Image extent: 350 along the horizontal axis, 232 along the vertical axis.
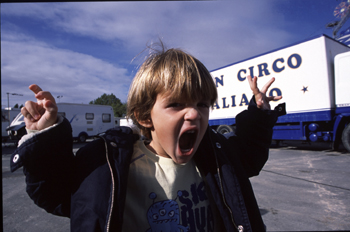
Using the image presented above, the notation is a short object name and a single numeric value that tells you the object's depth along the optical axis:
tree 60.60
